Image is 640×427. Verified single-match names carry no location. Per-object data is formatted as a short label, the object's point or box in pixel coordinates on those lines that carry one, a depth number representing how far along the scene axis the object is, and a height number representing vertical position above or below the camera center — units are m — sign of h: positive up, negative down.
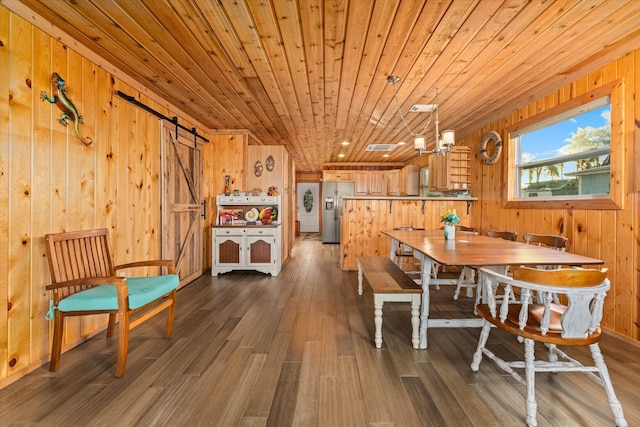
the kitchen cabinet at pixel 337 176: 8.41 +1.07
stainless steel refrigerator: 8.16 +0.05
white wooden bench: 2.11 -0.64
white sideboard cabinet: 4.34 -0.59
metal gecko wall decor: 2.00 +0.80
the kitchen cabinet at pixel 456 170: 4.50 +0.68
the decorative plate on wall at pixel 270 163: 4.95 +0.85
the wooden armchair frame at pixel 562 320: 1.34 -0.56
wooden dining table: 1.76 -0.32
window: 2.61 +0.62
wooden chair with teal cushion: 1.77 -0.56
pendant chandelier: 2.87 +0.82
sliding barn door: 3.49 +0.12
